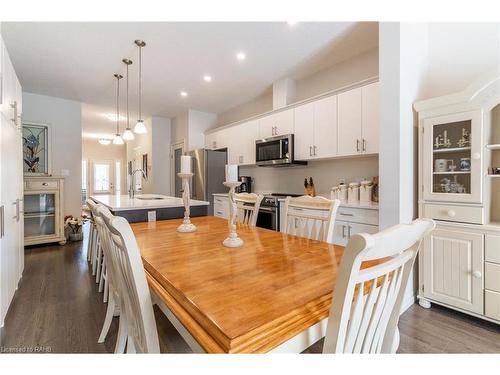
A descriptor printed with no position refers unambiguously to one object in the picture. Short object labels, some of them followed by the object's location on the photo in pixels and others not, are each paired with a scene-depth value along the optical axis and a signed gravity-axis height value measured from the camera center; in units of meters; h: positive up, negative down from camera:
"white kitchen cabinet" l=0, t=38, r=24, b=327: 1.89 -0.01
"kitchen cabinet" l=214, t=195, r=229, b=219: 4.28 -0.35
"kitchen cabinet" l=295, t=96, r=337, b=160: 2.96 +0.71
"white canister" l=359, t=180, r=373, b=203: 2.77 -0.06
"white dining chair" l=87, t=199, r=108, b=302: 2.43 -0.86
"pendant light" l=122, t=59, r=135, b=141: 3.34 +0.68
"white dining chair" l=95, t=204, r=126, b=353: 1.02 -0.45
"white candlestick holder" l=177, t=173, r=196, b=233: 1.73 -0.14
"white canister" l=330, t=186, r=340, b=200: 3.06 -0.08
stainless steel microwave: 3.40 +0.50
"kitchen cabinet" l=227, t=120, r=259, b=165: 4.11 +0.76
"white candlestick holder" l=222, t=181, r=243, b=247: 1.35 -0.19
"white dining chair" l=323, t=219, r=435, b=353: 0.56 -0.29
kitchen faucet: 3.32 -0.01
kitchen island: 2.30 -0.23
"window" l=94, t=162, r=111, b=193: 9.19 +0.34
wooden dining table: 0.63 -0.34
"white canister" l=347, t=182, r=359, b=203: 2.88 -0.07
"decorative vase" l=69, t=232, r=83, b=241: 4.50 -0.92
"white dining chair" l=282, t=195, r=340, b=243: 1.61 -0.21
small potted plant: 4.48 -0.74
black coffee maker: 4.58 +0.02
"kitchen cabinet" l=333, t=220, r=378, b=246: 2.44 -0.43
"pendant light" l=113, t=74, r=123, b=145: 3.63 +1.58
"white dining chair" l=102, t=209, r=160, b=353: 0.77 -0.32
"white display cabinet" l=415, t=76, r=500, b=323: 1.83 -0.09
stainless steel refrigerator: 4.65 +0.24
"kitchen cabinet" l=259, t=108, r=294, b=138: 3.47 +0.91
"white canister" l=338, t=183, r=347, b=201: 2.99 -0.07
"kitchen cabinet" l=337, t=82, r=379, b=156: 2.57 +0.71
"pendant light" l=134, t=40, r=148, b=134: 2.71 +1.55
